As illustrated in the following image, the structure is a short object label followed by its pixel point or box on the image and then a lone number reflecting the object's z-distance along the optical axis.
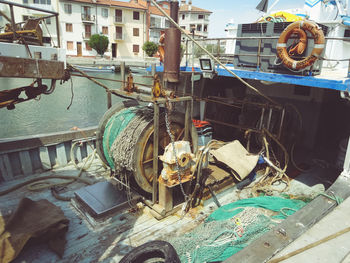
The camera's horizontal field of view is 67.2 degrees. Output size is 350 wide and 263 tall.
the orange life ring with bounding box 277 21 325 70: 6.09
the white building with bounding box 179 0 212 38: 69.19
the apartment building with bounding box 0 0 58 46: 45.59
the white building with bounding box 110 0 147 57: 52.72
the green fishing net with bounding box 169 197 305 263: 4.38
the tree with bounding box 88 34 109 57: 46.12
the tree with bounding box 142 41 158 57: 49.61
